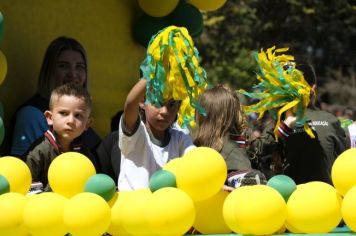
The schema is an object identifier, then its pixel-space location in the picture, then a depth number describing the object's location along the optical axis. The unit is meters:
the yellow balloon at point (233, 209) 7.00
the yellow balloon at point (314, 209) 7.09
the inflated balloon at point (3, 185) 7.67
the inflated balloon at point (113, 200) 7.52
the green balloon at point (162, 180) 7.36
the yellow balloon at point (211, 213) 7.68
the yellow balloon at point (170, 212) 6.93
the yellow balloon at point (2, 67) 9.14
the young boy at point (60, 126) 9.04
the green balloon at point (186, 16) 12.15
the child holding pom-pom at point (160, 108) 7.58
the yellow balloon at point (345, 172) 7.11
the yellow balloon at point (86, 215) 6.95
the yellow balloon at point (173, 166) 7.55
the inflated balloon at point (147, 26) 12.06
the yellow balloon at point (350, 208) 6.90
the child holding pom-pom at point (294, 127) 8.52
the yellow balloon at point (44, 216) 7.24
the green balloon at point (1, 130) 8.79
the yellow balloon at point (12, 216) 7.39
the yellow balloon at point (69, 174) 7.51
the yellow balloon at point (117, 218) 7.34
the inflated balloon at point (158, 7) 11.78
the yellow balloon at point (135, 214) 7.17
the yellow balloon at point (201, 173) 7.21
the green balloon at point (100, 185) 7.26
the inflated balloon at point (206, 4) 12.58
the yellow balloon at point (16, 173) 7.81
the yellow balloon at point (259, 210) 6.89
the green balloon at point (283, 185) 7.35
